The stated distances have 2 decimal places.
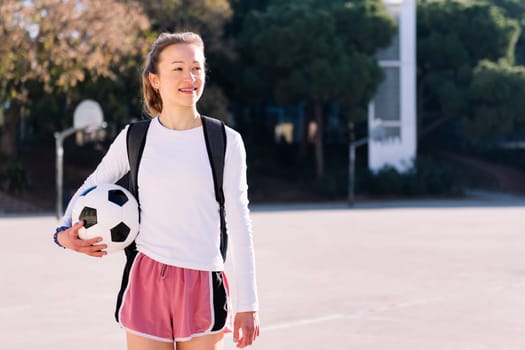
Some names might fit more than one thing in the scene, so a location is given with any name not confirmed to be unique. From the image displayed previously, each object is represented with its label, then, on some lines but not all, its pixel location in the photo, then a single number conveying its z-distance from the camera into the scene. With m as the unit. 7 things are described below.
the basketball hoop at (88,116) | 29.17
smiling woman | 3.98
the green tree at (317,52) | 39.38
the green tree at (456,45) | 43.66
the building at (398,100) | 42.50
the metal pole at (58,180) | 25.23
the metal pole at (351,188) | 34.00
